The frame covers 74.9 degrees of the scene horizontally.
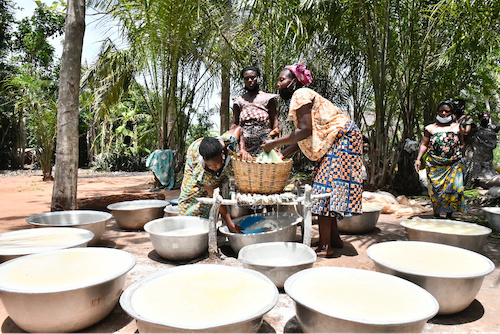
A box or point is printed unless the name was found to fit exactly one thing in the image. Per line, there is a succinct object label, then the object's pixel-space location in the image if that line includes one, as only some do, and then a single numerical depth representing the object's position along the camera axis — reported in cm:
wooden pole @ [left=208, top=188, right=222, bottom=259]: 249
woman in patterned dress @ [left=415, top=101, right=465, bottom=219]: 375
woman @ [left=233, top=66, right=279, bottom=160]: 343
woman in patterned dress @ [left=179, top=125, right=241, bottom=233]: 253
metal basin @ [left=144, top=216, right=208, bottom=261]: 249
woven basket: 236
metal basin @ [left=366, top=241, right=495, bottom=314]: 169
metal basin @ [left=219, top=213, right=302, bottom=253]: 252
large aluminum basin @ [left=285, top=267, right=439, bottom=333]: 123
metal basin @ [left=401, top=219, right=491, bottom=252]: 243
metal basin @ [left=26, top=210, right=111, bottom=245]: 273
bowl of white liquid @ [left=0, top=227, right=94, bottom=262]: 207
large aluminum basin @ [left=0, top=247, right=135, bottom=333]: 144
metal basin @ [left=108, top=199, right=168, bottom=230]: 347
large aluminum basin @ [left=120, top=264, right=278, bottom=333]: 124
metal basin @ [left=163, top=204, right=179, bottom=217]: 327
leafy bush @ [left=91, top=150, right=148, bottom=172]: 1423
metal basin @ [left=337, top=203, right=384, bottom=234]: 340
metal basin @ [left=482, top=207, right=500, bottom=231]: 332
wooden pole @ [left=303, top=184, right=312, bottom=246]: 245
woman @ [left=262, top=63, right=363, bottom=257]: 250
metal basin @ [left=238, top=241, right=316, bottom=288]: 203
